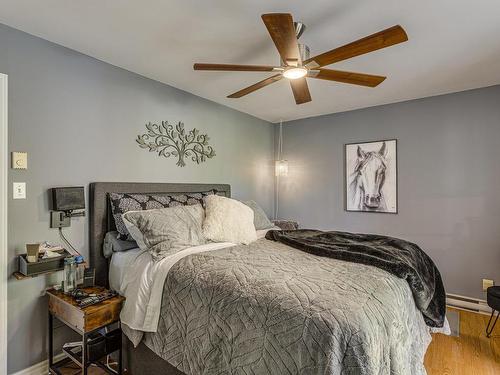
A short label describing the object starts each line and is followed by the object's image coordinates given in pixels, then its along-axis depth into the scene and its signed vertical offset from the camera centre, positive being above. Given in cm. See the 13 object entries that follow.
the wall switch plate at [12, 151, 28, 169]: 194 +19
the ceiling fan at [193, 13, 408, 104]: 148 +81
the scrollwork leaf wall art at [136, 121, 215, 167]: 284 +48
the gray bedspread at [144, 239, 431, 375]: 114 -62
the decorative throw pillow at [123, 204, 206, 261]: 202 -33
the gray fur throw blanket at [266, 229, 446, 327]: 180 -49
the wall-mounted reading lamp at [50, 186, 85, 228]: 210 -13
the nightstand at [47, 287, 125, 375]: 173 -88
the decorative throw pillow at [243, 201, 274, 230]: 314 -36
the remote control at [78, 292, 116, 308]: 179 -74
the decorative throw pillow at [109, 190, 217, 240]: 230 -14
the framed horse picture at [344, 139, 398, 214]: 364 +13
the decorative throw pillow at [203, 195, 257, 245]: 239 -31
